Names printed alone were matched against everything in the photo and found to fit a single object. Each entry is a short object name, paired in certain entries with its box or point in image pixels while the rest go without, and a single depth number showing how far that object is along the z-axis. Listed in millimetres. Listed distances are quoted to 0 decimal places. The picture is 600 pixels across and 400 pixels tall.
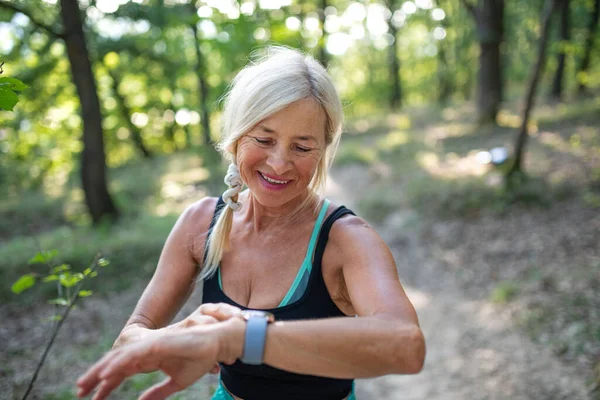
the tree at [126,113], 13595
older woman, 551
